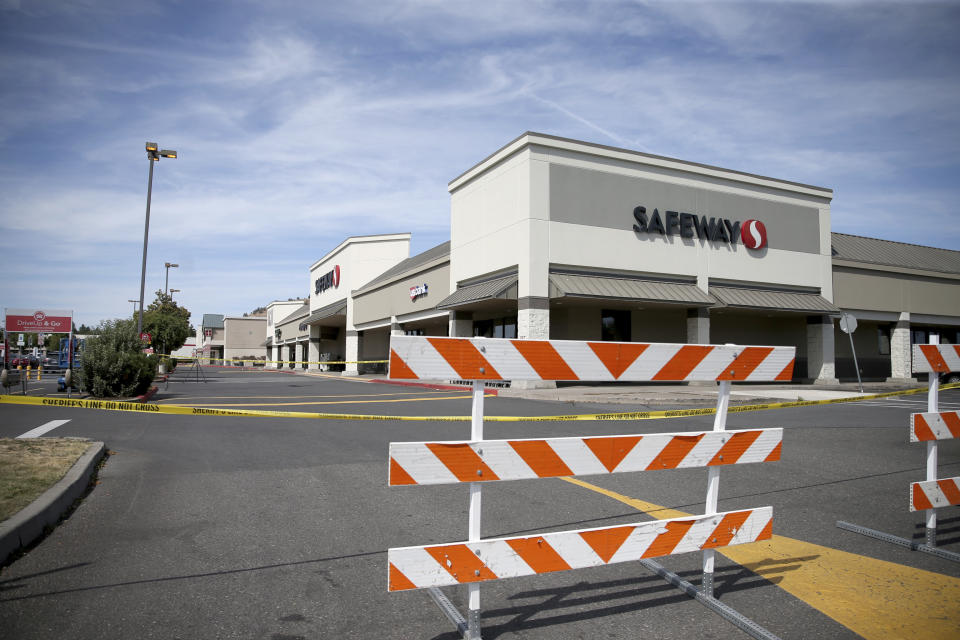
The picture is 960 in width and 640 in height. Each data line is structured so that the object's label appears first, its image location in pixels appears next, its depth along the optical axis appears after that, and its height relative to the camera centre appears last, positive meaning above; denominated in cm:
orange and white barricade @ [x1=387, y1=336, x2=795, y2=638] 313 -57
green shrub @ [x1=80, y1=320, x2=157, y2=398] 1723 -42
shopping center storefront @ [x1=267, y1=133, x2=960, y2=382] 2478 +425
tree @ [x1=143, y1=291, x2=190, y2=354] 6208 +256
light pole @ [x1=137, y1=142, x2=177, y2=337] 2534 +816
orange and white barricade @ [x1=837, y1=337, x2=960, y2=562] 472 -59
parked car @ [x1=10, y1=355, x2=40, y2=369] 3844 -109
